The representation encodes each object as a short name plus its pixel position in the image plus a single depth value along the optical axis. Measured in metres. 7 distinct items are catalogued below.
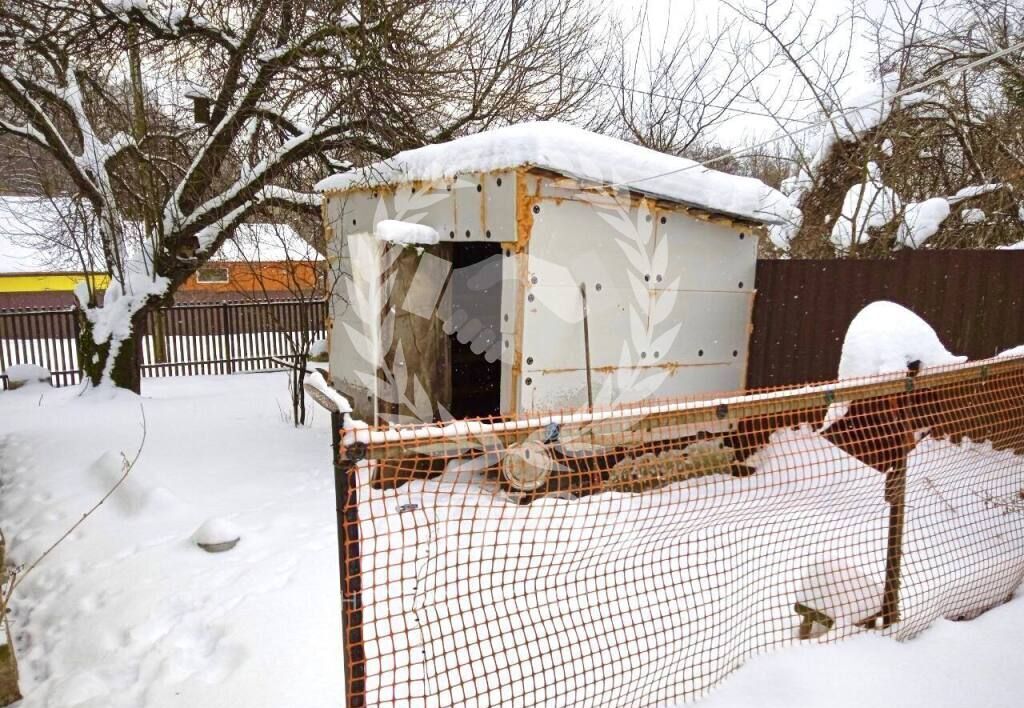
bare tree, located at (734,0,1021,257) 7.64
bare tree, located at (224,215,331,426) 7.41
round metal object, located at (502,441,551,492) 4.71
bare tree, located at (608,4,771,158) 13.15
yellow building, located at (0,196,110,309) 21.45
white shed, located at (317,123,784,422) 4.80
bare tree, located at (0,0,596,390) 7.08
